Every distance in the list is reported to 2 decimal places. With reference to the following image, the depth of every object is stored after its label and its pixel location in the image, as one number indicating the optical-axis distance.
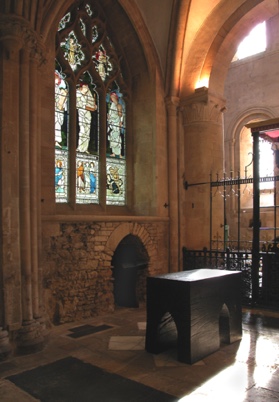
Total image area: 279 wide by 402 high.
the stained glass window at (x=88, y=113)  6.92
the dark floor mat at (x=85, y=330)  5.46
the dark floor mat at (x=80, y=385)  3.42
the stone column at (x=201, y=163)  8.41
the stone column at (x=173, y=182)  8.15
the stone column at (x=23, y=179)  4.82
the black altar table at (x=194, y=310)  4.20
